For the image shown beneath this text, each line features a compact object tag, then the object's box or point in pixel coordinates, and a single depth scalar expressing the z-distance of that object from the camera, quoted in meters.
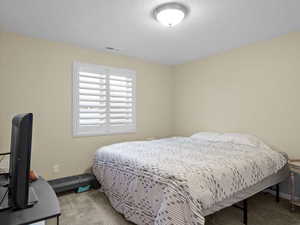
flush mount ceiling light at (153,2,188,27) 2.04
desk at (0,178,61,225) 0.83
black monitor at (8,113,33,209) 0.90
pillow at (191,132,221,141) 3.32
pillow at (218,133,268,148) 2.82
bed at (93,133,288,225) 1.53
